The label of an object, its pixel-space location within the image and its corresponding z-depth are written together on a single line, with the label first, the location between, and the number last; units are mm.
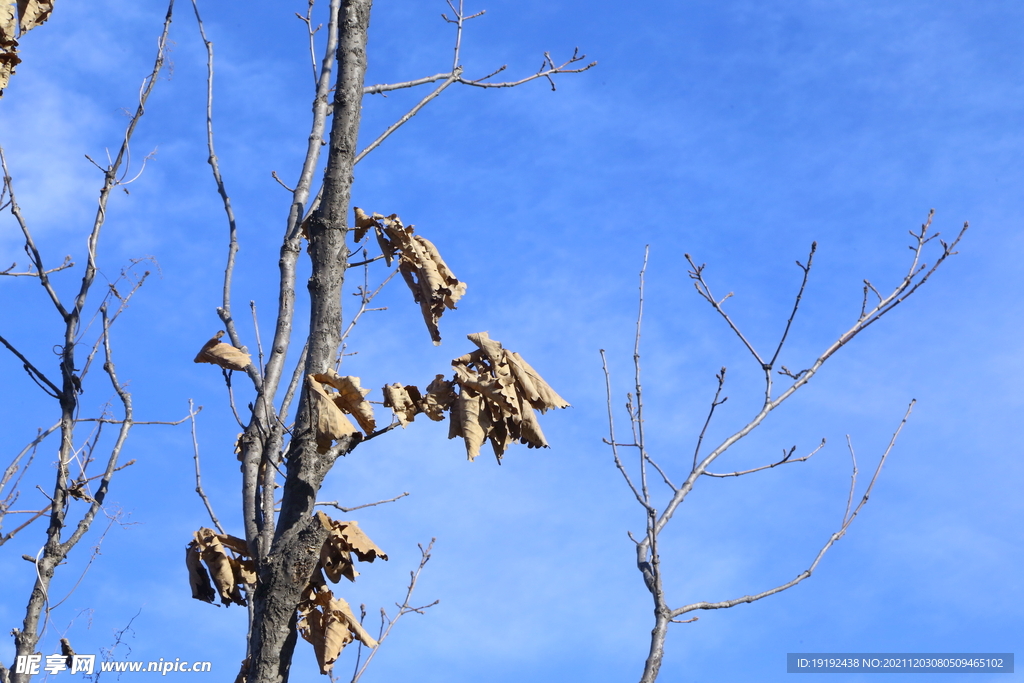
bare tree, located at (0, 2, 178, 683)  4746
